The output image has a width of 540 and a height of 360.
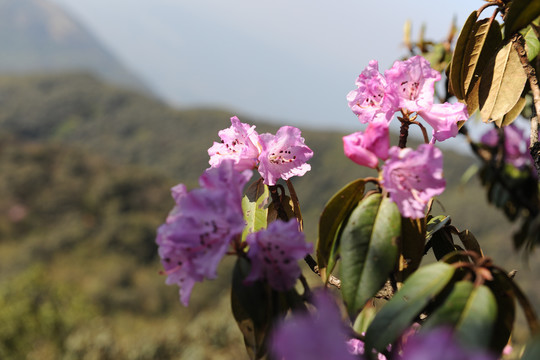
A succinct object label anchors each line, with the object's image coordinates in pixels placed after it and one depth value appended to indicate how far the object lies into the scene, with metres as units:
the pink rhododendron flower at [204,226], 0.68
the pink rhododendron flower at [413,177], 0.72
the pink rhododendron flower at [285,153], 1.02
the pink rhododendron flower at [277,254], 0.68
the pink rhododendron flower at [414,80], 0.96
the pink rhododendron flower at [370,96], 0.98
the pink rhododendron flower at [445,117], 0.95
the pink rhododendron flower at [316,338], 0.40
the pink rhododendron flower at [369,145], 0.77
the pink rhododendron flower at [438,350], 0.38
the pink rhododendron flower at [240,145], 1.01
